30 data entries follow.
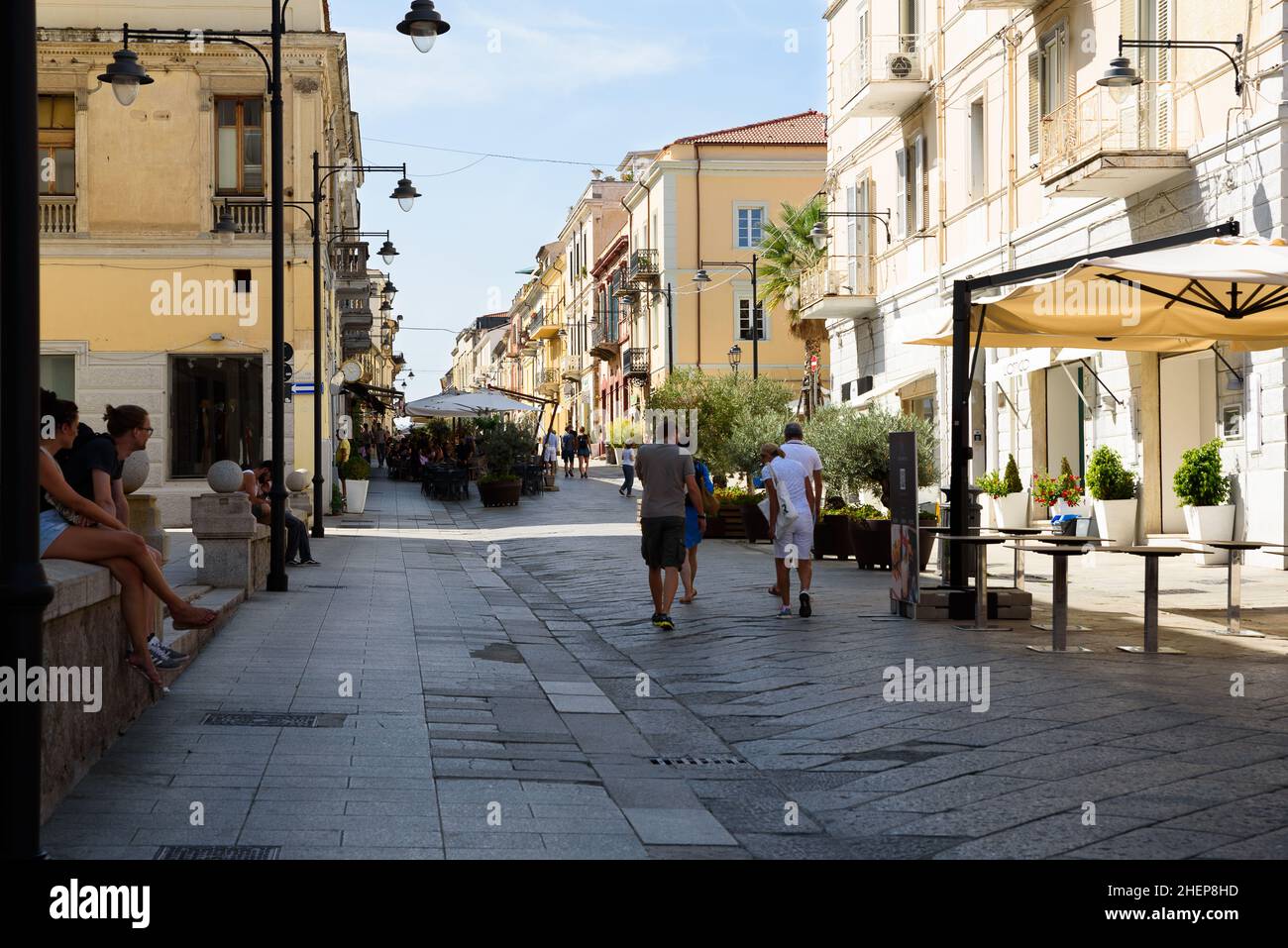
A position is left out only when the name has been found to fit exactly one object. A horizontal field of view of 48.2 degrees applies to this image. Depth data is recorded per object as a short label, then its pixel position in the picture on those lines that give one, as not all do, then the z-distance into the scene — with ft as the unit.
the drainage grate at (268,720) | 24.21
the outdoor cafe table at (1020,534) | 42.78
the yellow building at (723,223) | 176.96
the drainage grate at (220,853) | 15.98
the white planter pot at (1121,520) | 64.18
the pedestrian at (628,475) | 126.93
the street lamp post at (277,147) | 44.78
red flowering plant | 68.13
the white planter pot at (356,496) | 99.81
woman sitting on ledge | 22.17
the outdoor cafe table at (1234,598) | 36.22
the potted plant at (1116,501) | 64.23
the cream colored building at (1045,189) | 54.39
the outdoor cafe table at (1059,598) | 33.55
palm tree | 138.21
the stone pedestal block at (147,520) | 34.37
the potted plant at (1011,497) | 75.51
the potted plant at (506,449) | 112.68
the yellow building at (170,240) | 92.68
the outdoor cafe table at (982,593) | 38.88
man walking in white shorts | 42.09
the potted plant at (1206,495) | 55.93
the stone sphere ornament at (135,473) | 33.40
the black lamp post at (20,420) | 13.19
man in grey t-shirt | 40.78
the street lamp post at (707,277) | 135.62
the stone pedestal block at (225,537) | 43.19
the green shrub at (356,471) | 102.01
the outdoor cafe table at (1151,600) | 33.35
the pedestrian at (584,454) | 166.50
